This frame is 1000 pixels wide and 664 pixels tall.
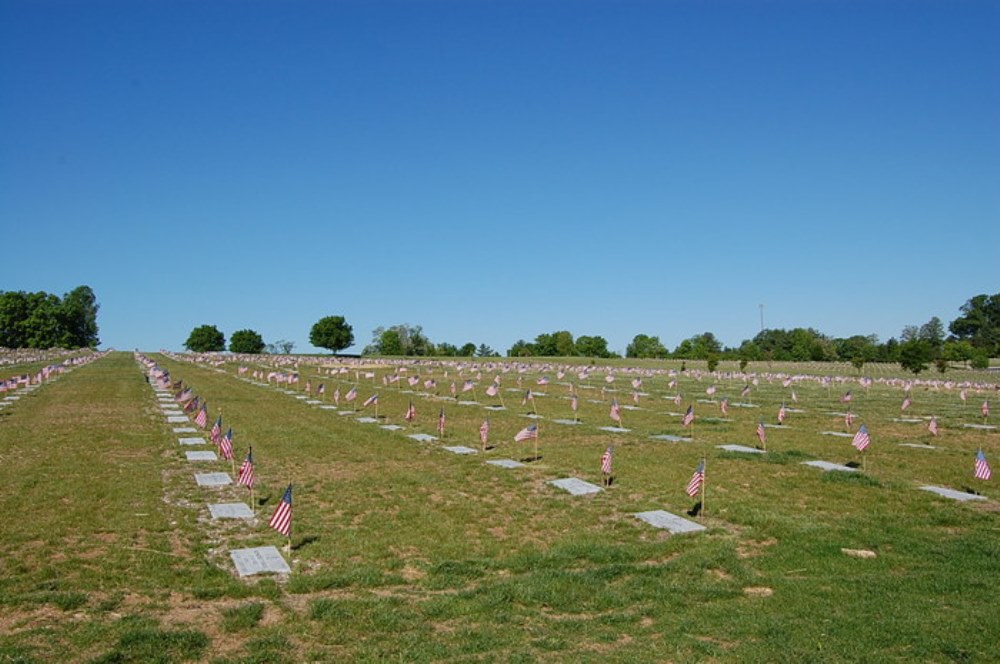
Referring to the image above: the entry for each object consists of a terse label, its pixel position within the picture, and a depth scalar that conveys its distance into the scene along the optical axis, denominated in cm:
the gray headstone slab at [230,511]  1095
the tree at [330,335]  13188
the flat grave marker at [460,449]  1762
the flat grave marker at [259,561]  827
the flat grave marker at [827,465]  1482
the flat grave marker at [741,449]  1738
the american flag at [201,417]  1903
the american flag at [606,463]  1288
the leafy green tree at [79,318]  13212
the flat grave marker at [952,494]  1230
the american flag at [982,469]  1227
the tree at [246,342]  15012
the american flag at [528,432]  1523
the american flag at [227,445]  1396
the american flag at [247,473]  1111
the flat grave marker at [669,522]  1035
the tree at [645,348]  14325
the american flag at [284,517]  874
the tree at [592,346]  13700
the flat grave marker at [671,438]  1930
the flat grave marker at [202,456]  1609
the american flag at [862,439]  1452
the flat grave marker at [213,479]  1343
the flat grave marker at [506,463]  1554
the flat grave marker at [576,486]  1280
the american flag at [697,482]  1088
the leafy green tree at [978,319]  14725
